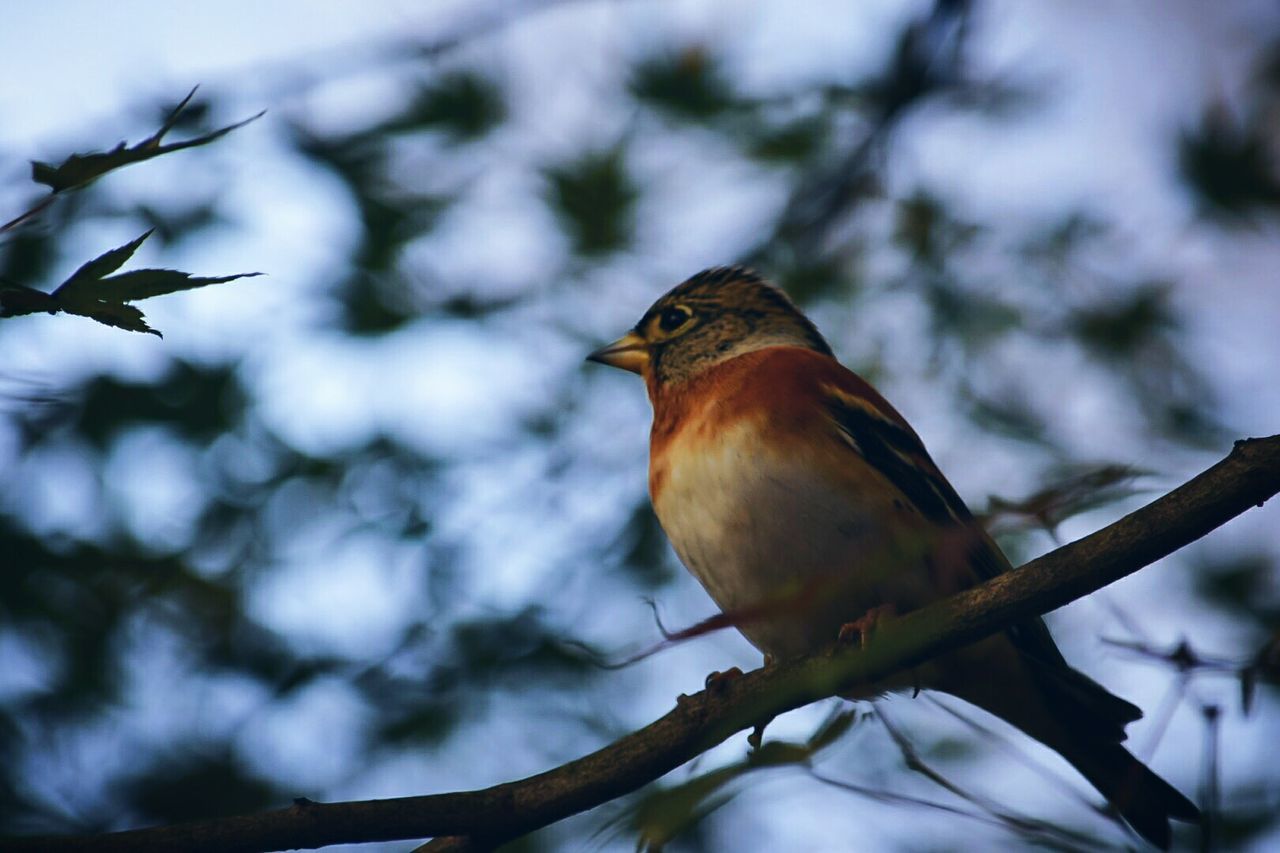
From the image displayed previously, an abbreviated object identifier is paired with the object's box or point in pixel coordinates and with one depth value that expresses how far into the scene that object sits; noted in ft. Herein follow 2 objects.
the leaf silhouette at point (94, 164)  16.70
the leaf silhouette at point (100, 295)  16.70
